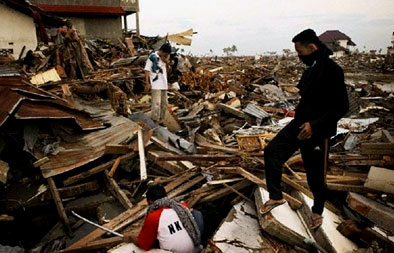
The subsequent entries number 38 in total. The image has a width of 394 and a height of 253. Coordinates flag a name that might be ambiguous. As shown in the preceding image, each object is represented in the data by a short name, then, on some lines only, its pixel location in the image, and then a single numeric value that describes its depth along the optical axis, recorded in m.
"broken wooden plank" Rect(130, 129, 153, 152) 5.83
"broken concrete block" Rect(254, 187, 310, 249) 3.36
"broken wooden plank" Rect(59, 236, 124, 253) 3.84
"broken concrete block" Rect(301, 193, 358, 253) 3.24
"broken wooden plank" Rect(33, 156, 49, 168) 5.16
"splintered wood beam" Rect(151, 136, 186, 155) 6.04
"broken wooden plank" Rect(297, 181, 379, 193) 4.02
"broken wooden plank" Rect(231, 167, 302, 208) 3.88
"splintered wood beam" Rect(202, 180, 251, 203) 4.49
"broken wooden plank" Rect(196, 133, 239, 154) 5.81
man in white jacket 7.17
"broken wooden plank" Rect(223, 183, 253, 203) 4.38
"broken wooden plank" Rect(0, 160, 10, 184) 4.90
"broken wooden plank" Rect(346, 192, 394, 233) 3.40
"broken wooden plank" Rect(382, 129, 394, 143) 4.76
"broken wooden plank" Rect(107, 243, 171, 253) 3.38
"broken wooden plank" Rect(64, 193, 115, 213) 5.14
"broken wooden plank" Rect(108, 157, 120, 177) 5.54
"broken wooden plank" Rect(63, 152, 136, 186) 5.30
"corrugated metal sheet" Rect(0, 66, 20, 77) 7.41
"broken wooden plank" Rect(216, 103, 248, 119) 8.66
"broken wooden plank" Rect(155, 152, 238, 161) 5.20
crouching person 3.18
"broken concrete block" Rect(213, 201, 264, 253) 3.38
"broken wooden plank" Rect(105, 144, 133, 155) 5.66
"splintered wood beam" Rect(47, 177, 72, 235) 4.89
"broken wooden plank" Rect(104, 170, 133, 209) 5.03
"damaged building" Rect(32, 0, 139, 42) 24.10
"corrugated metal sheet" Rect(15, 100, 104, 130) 5.38
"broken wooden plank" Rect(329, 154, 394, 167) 4.46
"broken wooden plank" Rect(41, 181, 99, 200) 5.15
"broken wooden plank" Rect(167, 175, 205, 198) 4.70
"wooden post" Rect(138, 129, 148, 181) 5.36
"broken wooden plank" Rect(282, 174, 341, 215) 4.09
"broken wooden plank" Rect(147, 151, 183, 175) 5.51
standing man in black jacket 2.96
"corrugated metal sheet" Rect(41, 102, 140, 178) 5.26
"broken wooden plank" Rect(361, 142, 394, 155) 4.47
